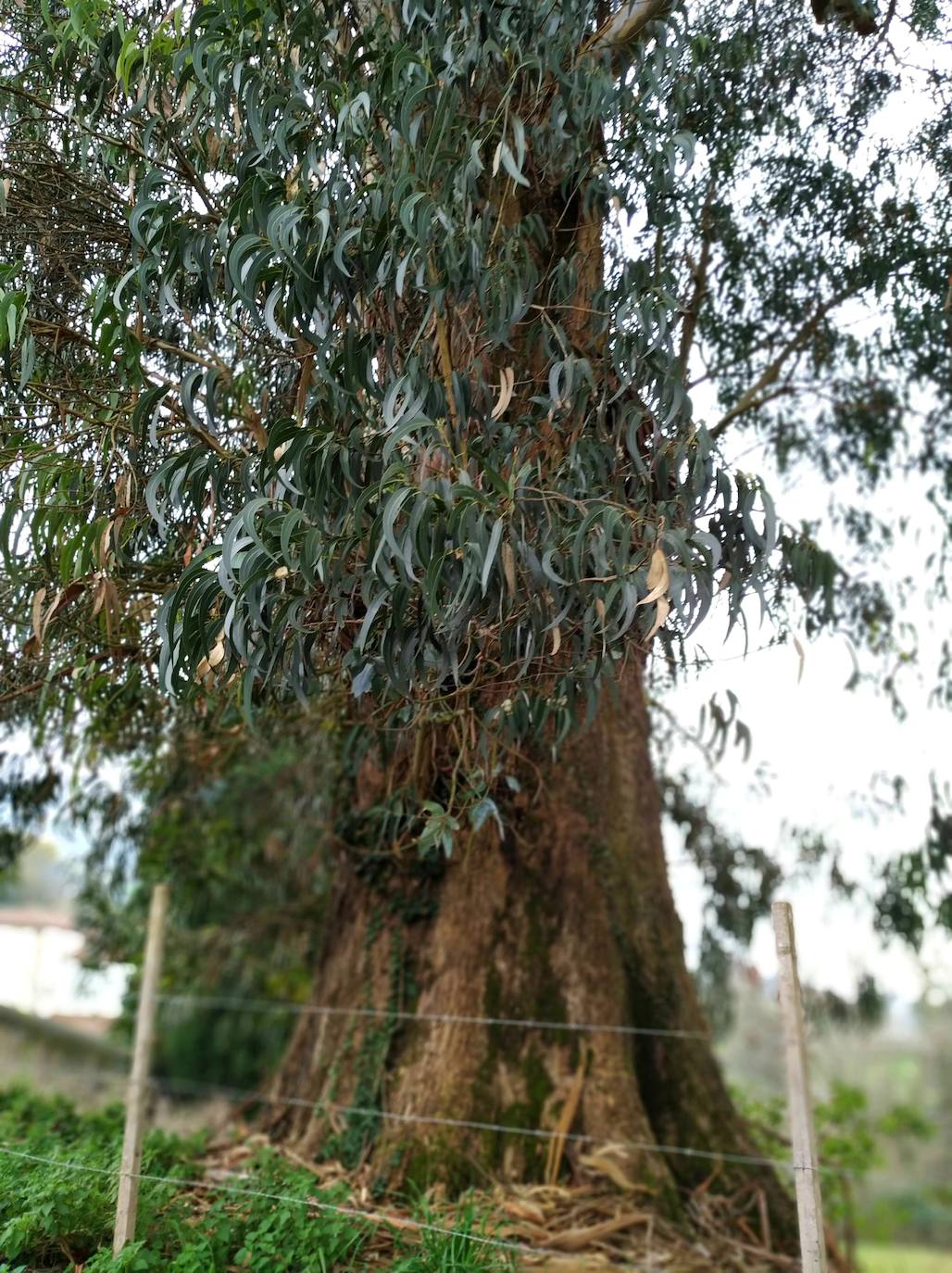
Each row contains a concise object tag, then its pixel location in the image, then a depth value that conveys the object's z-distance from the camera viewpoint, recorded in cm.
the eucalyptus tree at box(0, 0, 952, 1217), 341
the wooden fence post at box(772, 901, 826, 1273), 320
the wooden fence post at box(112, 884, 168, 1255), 368
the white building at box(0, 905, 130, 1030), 1742
